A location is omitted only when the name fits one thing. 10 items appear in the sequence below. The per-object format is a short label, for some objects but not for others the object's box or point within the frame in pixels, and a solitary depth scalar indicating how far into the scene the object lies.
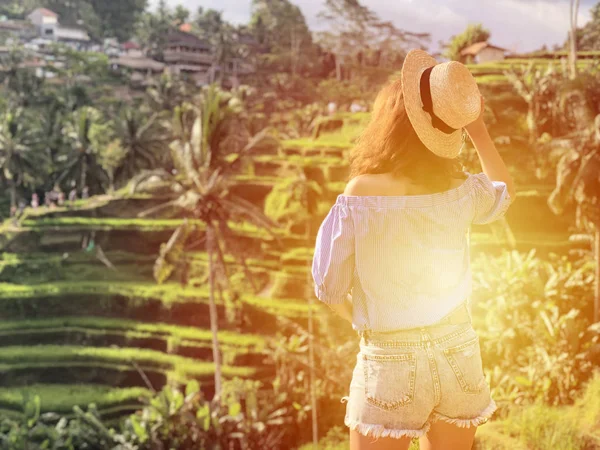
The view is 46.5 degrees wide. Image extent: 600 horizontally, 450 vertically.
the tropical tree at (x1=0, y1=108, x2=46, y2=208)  25.20
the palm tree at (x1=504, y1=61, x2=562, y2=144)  17.30
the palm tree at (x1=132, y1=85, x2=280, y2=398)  13.59
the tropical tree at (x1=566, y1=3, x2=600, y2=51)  16.14
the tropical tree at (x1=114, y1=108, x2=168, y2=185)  26.59
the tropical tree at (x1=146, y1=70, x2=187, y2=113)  30.03
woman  1.59
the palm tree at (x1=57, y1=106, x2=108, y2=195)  26.23
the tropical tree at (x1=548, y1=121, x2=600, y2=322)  11.72
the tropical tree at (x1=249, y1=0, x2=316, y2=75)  31.41
